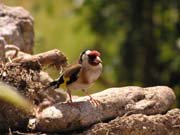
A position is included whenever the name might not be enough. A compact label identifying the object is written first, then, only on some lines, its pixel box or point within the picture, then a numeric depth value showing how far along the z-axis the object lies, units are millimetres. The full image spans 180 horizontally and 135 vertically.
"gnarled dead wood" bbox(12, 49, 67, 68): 12031
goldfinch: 11383
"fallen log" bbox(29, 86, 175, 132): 10953
